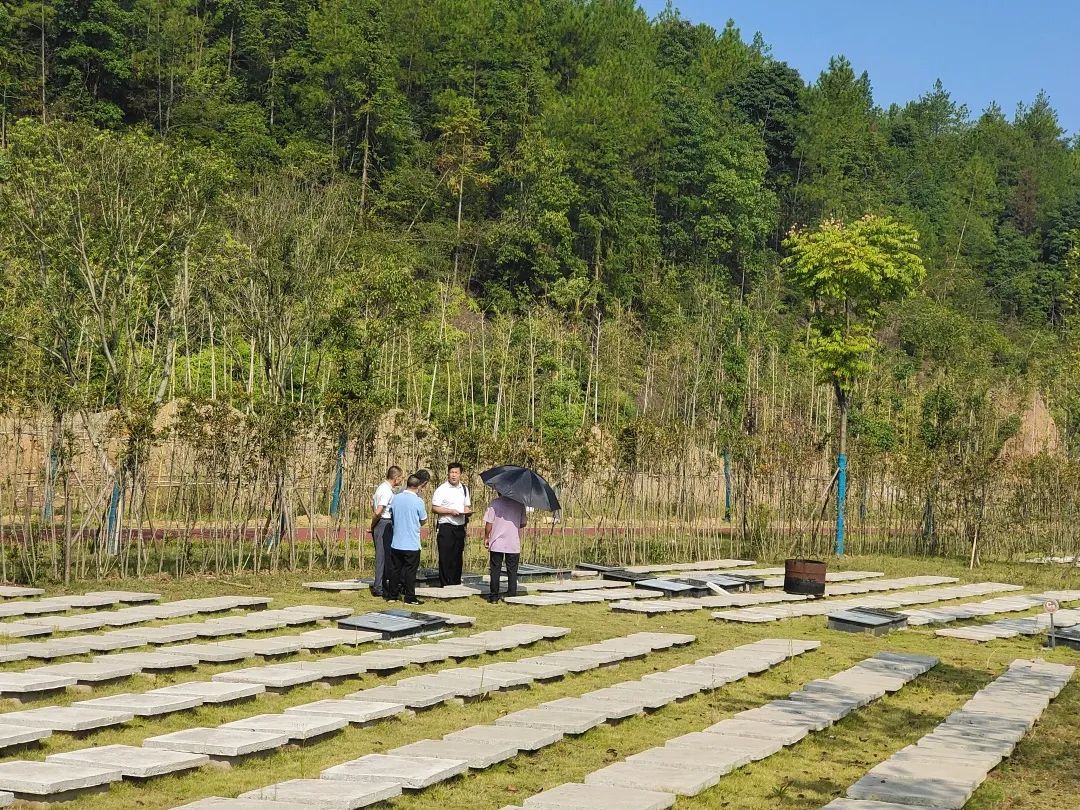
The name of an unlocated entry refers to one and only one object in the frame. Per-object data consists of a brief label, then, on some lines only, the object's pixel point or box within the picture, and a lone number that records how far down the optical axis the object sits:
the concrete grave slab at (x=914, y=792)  7.42
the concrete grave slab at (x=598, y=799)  7.01
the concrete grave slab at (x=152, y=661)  10.17
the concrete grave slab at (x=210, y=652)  10.77
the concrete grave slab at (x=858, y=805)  7.20
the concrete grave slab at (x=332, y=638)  11.81
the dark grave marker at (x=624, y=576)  18.42
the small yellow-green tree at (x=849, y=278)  25.53
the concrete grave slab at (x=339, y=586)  15.98
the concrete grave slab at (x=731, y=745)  8.53
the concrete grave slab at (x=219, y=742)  7.76
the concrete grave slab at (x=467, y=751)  8.01
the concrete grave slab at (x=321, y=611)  13.50
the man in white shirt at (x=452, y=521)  16.34
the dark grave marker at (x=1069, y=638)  14.63
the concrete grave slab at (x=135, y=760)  7.18
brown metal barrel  18.02
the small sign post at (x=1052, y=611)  13.66
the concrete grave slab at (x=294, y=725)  8.31
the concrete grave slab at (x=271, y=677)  9.89
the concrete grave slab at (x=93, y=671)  9.62
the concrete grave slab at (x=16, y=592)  13.88
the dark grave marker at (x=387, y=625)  12.48
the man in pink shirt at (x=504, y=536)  15.98
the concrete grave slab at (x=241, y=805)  6.54
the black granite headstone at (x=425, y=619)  12.96
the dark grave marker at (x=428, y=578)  17.02
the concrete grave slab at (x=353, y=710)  8.93
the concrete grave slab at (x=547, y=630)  13.20
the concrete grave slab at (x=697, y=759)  8.06
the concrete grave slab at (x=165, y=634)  11.54
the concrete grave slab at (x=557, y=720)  9.06
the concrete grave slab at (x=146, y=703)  8.76
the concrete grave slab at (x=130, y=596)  13.86
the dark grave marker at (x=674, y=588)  17.25
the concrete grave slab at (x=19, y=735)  7.60
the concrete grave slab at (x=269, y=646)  11.25
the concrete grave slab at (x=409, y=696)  9.61
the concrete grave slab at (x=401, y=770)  7.33
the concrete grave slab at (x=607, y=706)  9.62
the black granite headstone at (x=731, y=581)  18.08
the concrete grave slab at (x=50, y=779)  6.71
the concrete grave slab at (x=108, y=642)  10.97
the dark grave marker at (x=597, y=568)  18.94
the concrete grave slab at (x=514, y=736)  8.52
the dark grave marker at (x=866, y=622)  15.01
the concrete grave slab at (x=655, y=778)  7.56
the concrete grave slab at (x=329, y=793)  6.77
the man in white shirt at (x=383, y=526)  15.51
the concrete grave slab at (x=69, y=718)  8.12
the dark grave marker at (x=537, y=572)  18.47
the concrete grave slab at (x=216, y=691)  9.25
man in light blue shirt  15.15
